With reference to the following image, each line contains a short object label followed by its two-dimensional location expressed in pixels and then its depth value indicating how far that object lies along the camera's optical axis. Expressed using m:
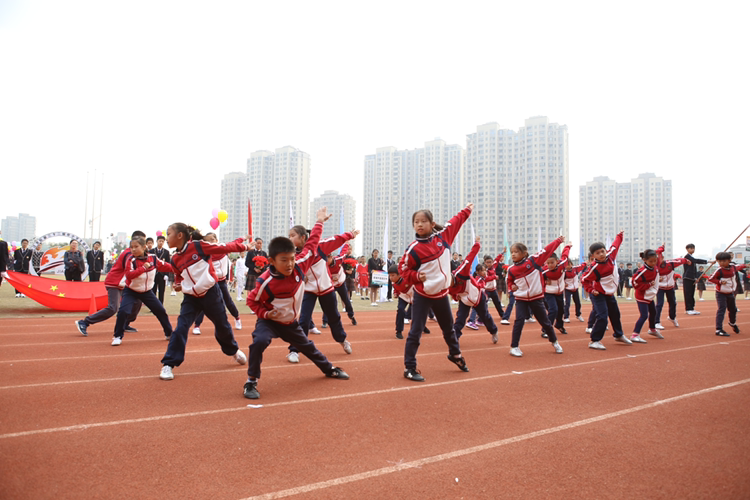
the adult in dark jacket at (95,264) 17.05
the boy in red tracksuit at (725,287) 10.06
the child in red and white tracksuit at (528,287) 7.33
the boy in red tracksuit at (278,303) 4.61
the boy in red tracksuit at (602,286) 8.02
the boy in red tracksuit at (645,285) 9.09
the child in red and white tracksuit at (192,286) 5.33
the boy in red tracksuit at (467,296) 8.59
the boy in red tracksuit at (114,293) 7.88
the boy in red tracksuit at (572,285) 11.75
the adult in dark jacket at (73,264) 15.05
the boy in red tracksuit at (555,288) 10.05
